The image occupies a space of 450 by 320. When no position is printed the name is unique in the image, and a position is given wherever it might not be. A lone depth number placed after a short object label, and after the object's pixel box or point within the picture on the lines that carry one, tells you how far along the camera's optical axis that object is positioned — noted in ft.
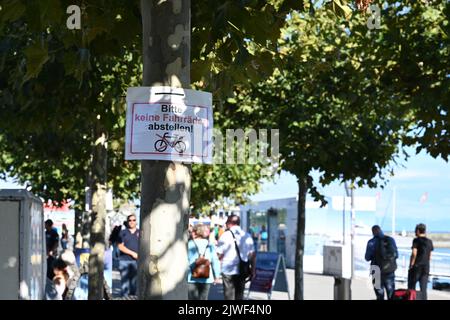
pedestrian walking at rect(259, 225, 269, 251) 139.85
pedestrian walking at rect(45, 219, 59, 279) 66.17
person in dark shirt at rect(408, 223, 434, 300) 59.11
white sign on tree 14.47
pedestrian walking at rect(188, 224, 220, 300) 48.03
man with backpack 59.00
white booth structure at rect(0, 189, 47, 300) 31.83
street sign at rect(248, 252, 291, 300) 65.26
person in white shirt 49.93
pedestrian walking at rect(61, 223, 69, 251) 126.11
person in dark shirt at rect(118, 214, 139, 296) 58.49
